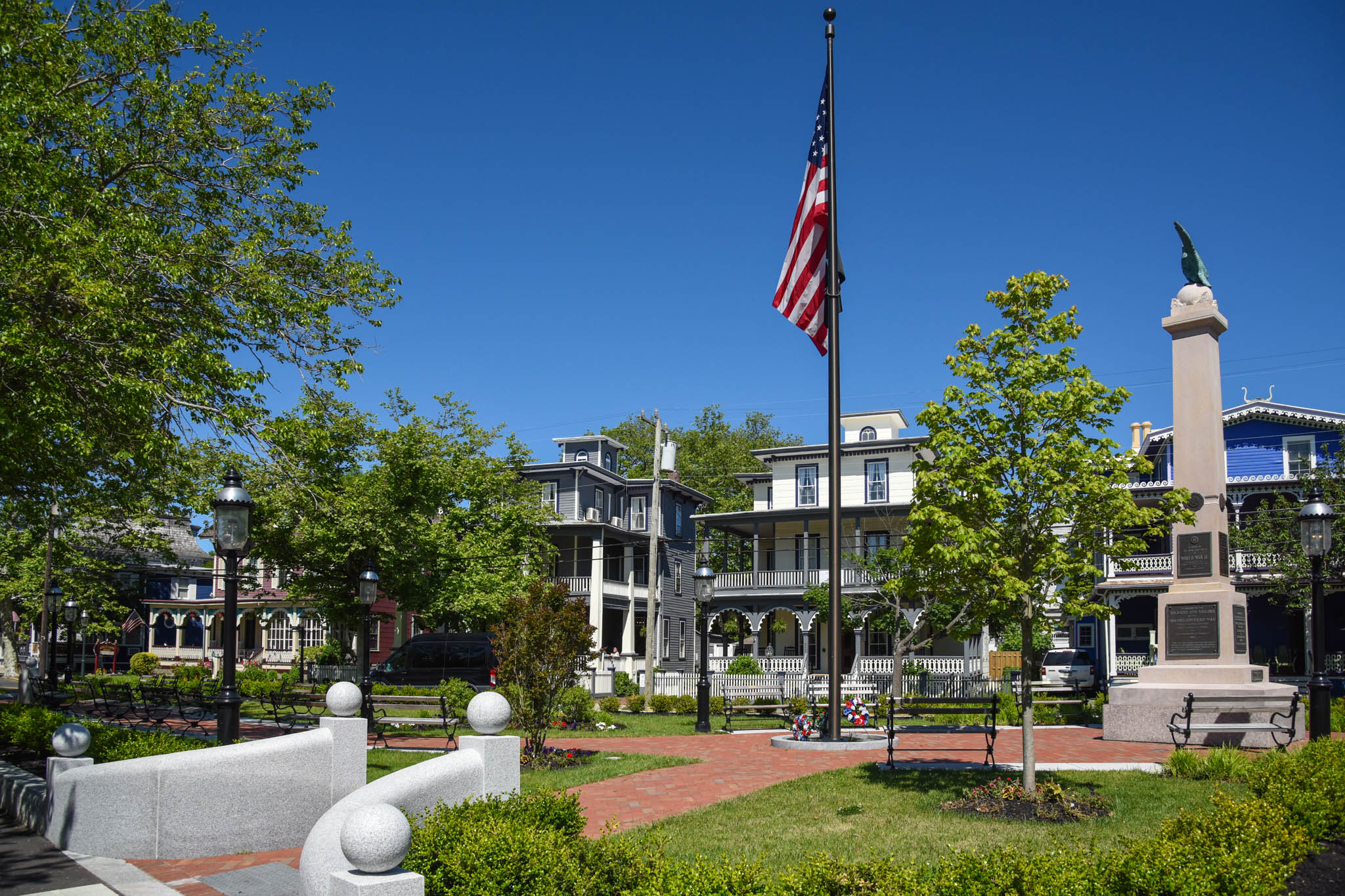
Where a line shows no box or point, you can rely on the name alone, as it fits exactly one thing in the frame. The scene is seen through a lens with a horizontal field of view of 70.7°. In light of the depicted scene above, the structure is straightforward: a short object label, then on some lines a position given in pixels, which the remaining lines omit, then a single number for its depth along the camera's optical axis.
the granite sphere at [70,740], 9.23
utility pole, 31.02
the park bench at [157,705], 17.94
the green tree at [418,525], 29.80
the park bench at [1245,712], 14.20
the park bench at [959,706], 12.84
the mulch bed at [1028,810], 9.07
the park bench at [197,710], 17.92
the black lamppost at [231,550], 10.55
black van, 31.70
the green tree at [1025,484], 9.48
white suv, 34.91
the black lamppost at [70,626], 31.83
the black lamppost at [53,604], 28.47
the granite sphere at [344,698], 9.20
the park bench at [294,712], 16.94
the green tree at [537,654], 14.51
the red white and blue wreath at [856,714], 17.95
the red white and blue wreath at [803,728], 16.92
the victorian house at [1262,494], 35.28
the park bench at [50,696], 20.94
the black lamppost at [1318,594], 12.53
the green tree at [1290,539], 31.00
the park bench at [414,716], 16.83
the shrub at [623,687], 31.78
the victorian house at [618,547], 42.88
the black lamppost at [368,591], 17.95
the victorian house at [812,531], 38.19
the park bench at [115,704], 20.00
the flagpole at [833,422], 14.71
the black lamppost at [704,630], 19.94
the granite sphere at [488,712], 7.45
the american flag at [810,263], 14.72
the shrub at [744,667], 32.78
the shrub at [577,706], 19.30
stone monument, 15.66
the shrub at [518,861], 5.06
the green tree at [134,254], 11.59
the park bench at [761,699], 21.25
